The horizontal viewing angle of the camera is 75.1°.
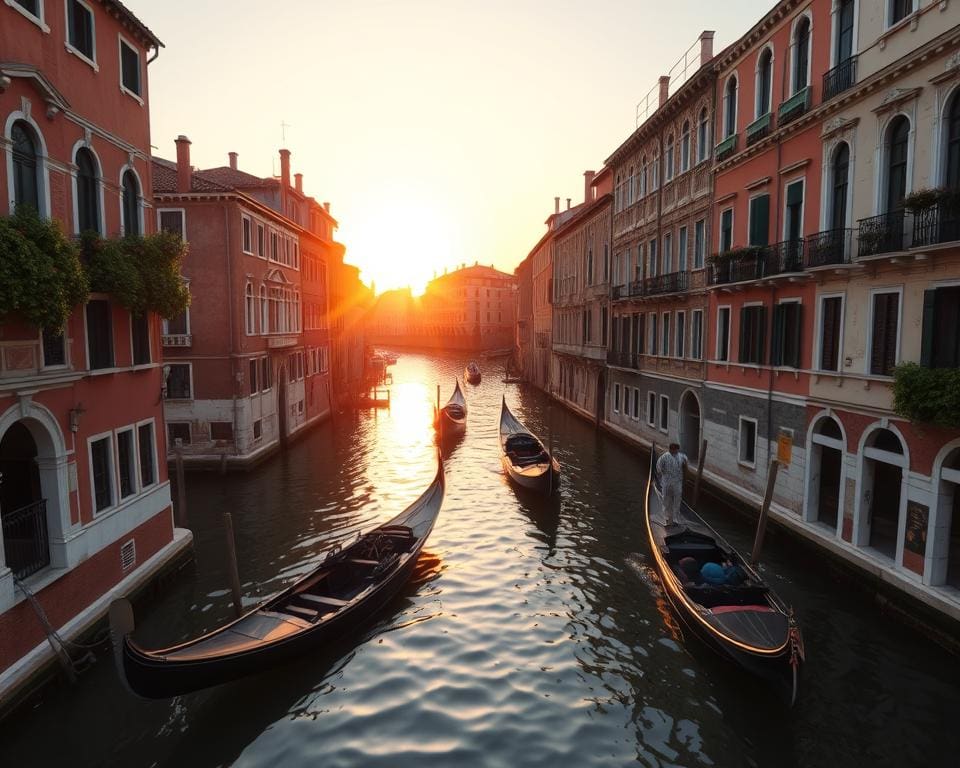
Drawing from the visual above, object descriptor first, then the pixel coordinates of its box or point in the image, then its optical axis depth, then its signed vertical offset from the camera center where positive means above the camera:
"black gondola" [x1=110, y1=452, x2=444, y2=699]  7.17 -4.29
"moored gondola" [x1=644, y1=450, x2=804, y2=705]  7.78 -4.07
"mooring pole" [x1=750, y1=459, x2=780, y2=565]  11.41 -3.60
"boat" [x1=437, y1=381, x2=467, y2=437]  27.88 -4.17
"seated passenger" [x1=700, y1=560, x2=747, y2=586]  9.77 -3.86
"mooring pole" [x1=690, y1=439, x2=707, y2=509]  16.08 -3.58
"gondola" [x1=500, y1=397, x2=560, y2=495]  17.94 -4.25
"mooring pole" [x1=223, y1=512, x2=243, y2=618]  9.82 -3.92
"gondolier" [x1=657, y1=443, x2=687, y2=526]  13.05 -3.16
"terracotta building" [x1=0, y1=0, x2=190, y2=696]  7.84 -0.60
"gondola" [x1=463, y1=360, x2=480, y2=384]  51.72 -3.89
